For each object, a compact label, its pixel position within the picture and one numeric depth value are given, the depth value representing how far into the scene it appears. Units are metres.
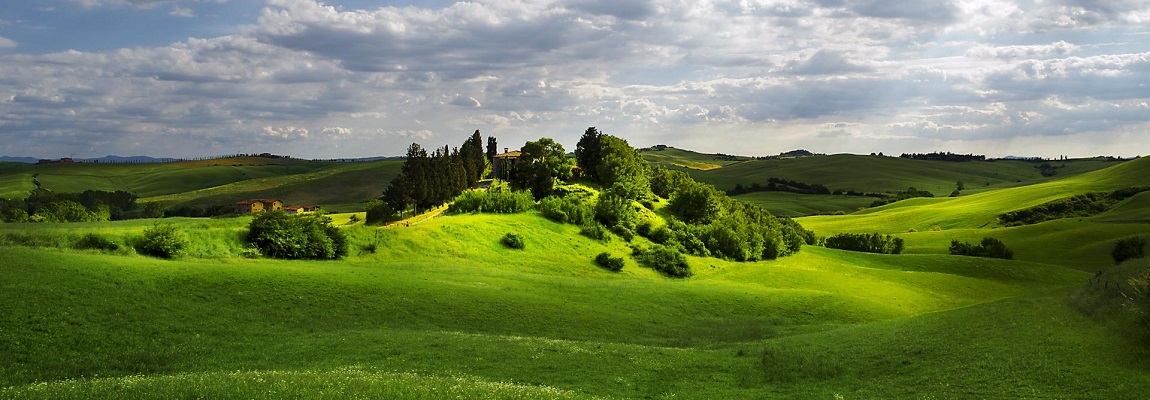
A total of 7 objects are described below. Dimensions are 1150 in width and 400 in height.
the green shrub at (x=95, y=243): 39.94
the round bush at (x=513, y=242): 64.81
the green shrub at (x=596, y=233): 75.81
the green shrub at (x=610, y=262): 67.12
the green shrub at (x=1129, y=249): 91.81
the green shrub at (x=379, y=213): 77.44
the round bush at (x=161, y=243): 41.84
